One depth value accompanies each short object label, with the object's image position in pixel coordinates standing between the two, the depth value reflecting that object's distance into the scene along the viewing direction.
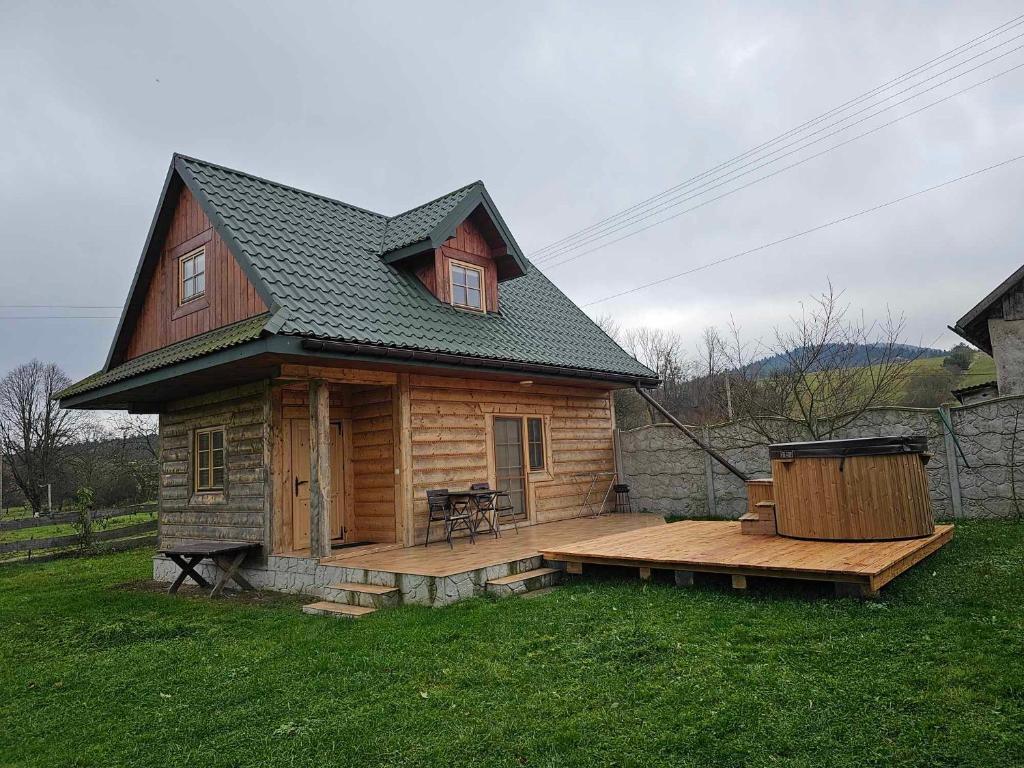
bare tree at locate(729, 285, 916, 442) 11.43
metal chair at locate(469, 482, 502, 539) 9.10
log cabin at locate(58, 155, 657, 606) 8.14
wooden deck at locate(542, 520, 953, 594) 5.41
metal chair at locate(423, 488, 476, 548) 8.70
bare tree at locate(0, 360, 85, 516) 28.00
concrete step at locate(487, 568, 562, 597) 6.83
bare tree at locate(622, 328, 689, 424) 30.56
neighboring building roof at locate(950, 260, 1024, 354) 11.53
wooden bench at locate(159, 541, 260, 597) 8.19
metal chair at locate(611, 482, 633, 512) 12.87
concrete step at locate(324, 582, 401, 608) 6.73
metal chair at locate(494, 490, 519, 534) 10.18
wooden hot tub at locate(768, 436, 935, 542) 6.59
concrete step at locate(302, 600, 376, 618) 6.51
